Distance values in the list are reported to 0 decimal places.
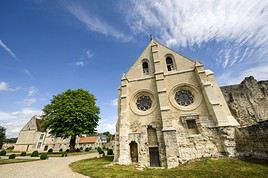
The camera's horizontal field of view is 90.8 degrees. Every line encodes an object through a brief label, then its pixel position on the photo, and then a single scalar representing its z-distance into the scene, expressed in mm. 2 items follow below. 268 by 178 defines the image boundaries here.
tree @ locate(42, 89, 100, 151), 22031
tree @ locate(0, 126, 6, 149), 34181
